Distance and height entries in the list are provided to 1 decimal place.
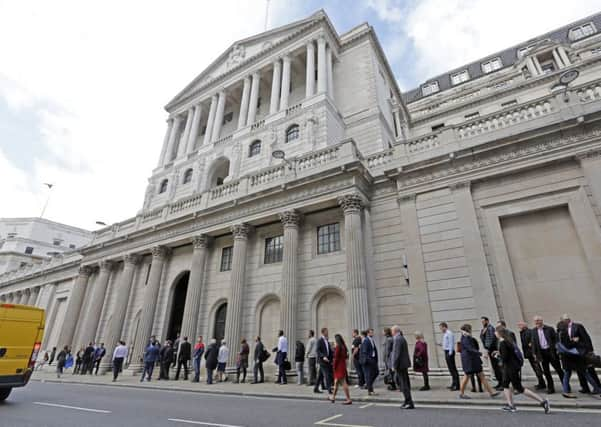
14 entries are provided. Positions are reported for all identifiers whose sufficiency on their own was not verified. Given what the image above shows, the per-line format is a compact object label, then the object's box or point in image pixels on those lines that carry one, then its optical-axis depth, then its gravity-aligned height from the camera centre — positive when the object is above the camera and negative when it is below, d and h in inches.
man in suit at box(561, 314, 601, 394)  269.8 +7.7
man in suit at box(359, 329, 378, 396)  341.1 -9.2
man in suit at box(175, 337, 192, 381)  563.2 -12.3
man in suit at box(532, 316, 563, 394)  292.8 +2.9
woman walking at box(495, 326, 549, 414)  227.3 -12.1
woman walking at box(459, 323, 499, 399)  298.8 -5.6
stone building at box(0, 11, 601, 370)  431.5 +228.1
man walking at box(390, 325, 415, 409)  259.6 -11.0
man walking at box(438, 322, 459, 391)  347.6 -2.6
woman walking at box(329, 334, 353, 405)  306.1 -13.0
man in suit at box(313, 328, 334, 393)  371.2 -10.4
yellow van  295.4 +4.1
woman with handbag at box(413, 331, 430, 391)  361.7 -9.3
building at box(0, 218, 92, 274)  1976.4 +717.7
